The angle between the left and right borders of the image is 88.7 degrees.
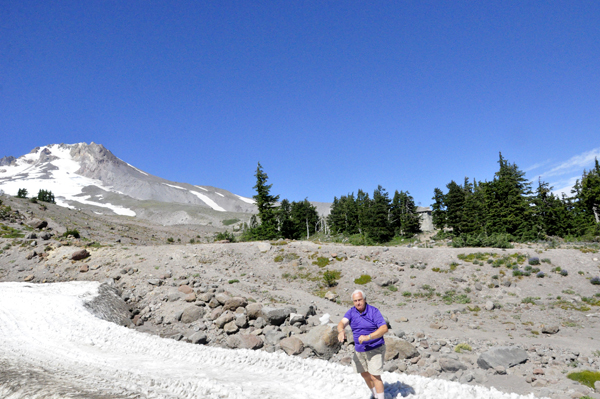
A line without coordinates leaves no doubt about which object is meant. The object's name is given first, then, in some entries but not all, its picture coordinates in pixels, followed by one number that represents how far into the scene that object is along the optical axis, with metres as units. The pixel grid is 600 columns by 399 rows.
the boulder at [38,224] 38.94
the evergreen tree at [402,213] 61.59
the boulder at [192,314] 14.17
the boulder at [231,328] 12.75
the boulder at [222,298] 14.92
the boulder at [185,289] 16.83
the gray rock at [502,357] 9.30
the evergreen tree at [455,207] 54.44
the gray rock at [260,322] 12.74
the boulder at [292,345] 10.68
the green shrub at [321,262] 25.54
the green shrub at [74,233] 34.19
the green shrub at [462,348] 10.64
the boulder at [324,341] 10.57
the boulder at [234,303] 14.28
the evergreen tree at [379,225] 52.59
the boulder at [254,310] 13.37
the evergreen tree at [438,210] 63.78
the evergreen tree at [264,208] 43.81
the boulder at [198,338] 12.09
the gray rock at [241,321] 12.96
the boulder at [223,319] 13.23
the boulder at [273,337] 11.61
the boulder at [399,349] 10.09
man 5.78
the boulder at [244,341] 11.49
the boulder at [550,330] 13.14
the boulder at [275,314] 12.89
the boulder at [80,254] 23.53
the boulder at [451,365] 9.26
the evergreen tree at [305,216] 74.06
